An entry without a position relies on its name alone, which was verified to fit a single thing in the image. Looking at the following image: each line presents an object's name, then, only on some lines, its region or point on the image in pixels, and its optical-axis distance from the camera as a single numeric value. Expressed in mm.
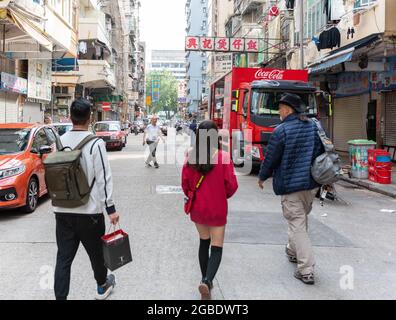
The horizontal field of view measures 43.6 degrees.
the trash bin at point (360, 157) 13680
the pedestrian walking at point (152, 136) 16844
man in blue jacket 5250
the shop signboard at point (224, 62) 43178
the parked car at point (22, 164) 8266
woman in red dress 4492
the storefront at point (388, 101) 18031
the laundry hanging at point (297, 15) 25142
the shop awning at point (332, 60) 15500
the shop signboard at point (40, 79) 23062
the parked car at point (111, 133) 26328
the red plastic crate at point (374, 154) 13183
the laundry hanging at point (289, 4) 26073
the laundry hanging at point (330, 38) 18422
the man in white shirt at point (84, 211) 4121
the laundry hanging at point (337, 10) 18688
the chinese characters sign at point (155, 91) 119156
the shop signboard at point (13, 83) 18734
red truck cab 14453
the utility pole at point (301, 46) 21172
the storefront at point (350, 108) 21098
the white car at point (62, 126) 17516
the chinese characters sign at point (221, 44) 31672
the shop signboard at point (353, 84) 20578
